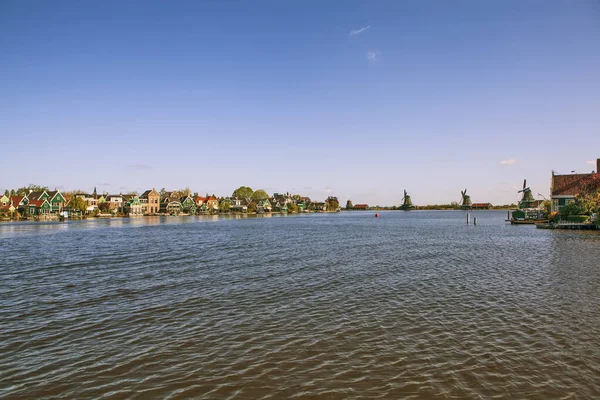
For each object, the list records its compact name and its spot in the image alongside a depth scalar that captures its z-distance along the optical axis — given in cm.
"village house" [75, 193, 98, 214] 13952
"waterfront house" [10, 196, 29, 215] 11694
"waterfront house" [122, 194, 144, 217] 15173
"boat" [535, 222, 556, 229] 6163
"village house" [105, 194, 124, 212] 15550
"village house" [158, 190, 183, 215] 16062
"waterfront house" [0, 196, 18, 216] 11144
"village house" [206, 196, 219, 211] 19438
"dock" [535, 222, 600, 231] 5640
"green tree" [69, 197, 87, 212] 13000
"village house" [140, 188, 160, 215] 15712
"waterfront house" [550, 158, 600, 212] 7094
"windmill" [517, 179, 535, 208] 13049
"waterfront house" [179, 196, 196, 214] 16975
